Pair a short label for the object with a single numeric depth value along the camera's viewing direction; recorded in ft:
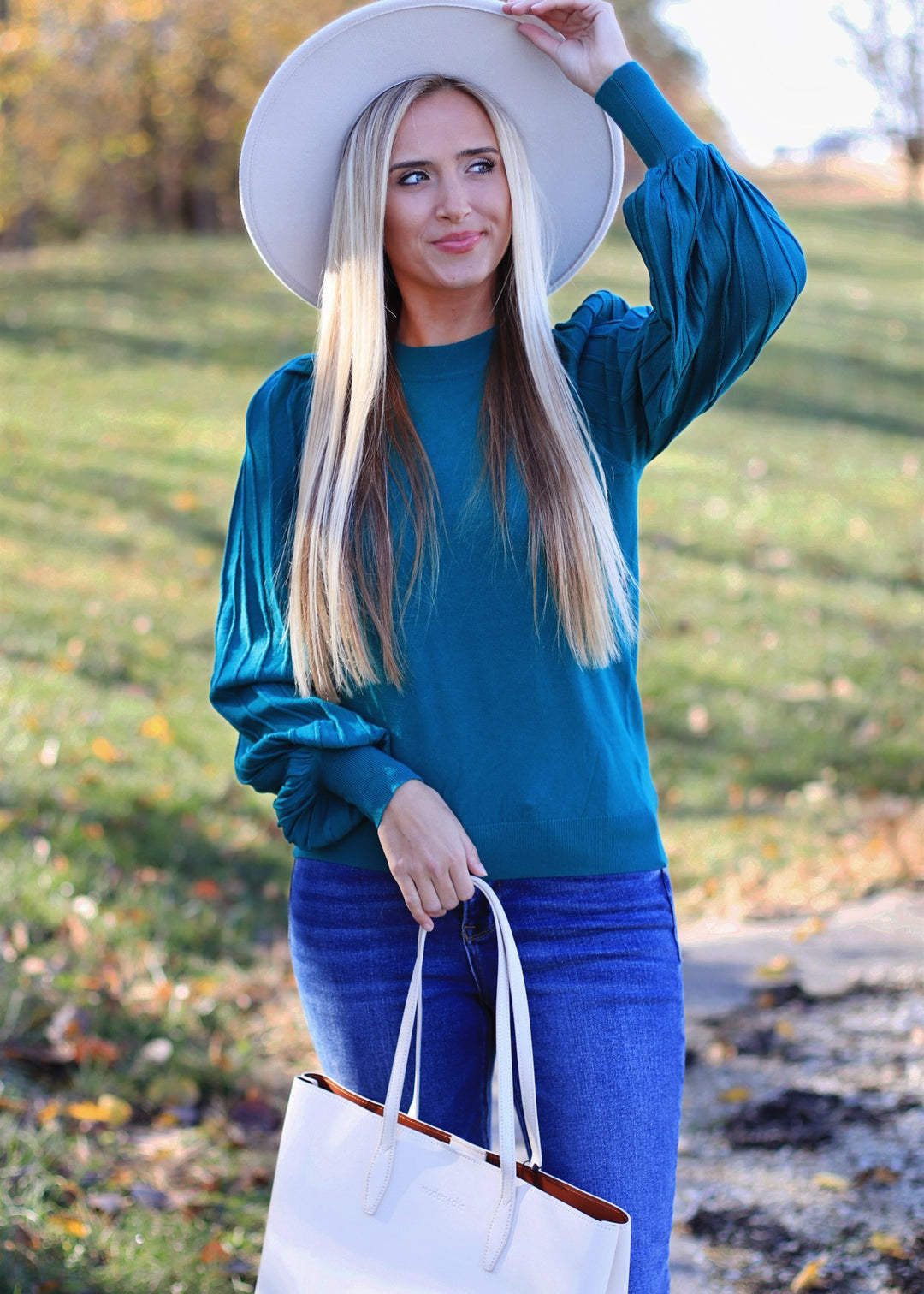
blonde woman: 6.25
